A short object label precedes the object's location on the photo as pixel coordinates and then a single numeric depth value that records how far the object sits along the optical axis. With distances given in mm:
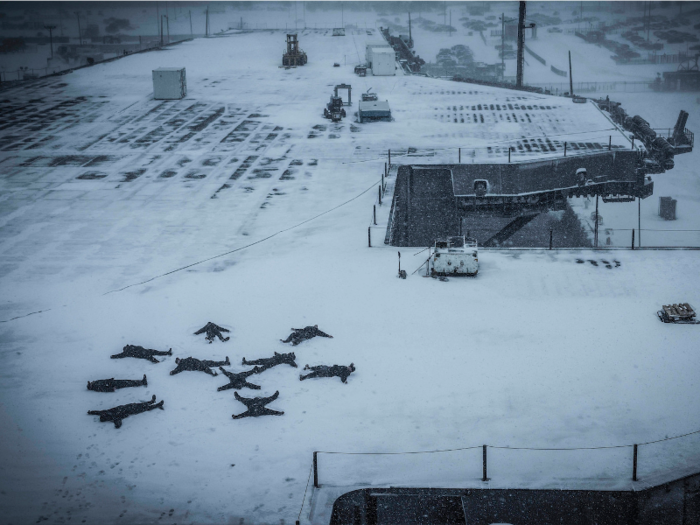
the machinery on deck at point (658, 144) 41281
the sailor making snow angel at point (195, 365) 20669
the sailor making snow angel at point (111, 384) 19828
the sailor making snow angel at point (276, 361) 20969
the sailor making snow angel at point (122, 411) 18438
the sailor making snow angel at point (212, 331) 22453
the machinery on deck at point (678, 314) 22906
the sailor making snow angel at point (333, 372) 20328
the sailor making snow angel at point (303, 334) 22234
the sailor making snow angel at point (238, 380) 19855
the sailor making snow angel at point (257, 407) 18594
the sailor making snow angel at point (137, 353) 21469
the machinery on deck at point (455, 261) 26234
